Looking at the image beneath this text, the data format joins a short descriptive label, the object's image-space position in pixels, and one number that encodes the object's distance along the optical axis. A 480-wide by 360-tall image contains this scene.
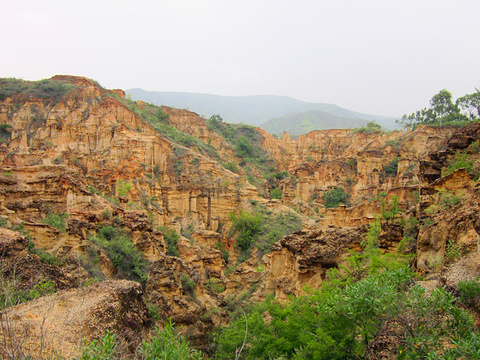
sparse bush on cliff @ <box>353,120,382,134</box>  54.69
